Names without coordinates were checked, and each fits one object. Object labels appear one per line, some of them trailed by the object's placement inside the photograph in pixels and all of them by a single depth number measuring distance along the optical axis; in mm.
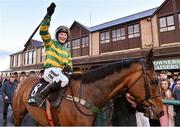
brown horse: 2605
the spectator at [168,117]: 3381
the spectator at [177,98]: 3322
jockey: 3061
